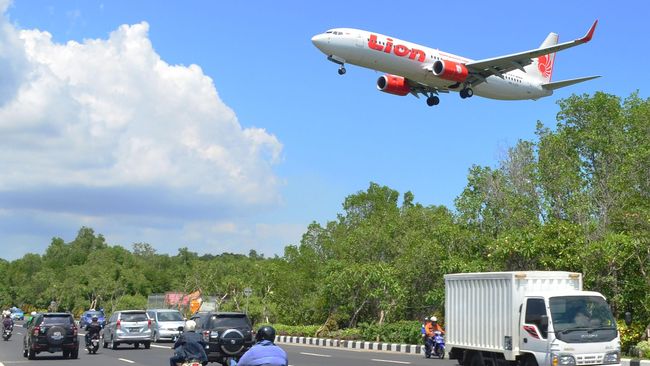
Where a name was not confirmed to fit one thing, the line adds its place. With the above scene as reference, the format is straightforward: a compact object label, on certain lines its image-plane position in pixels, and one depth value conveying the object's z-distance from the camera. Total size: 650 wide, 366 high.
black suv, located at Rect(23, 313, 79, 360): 24.97
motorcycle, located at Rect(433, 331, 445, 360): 25.14
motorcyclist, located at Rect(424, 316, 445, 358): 25.33
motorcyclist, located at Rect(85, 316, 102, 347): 27.89
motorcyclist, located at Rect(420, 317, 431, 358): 25.34
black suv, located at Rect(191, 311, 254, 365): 18.00
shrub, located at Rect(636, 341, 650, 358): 21.38
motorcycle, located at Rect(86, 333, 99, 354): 27.92
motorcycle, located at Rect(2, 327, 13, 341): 41.94
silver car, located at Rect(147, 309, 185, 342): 35.72
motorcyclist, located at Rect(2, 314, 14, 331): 42.41
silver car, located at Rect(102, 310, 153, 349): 31.08
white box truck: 13.67
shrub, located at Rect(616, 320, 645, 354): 24.77
